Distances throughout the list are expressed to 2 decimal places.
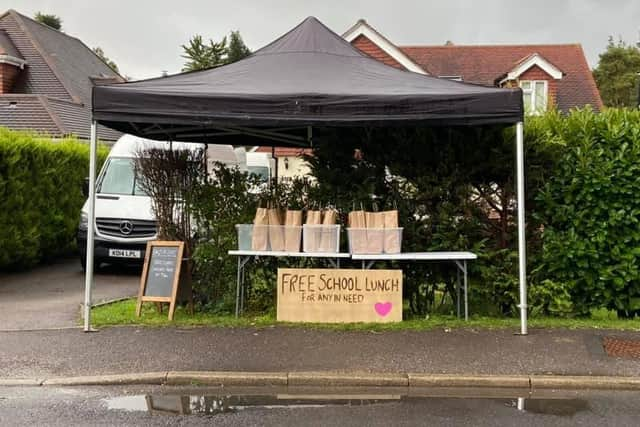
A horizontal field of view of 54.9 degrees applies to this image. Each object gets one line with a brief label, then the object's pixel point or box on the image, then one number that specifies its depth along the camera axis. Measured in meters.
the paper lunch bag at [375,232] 7.36
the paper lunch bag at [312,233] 7.44
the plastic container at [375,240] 7.35
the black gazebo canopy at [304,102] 6.62
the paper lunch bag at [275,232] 7.52
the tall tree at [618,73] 41.44
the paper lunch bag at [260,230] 7.48
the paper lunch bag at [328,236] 7.44
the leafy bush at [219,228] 7.97
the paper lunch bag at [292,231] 7.49
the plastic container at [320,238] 7.43
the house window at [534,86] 24.38
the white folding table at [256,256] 7.39
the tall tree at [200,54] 45.69
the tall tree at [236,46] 57.19
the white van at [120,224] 11.31
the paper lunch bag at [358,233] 7.36
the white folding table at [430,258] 7.21
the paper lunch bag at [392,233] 7.34
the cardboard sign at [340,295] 7.37
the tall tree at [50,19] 49.50
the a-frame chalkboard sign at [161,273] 7.69
